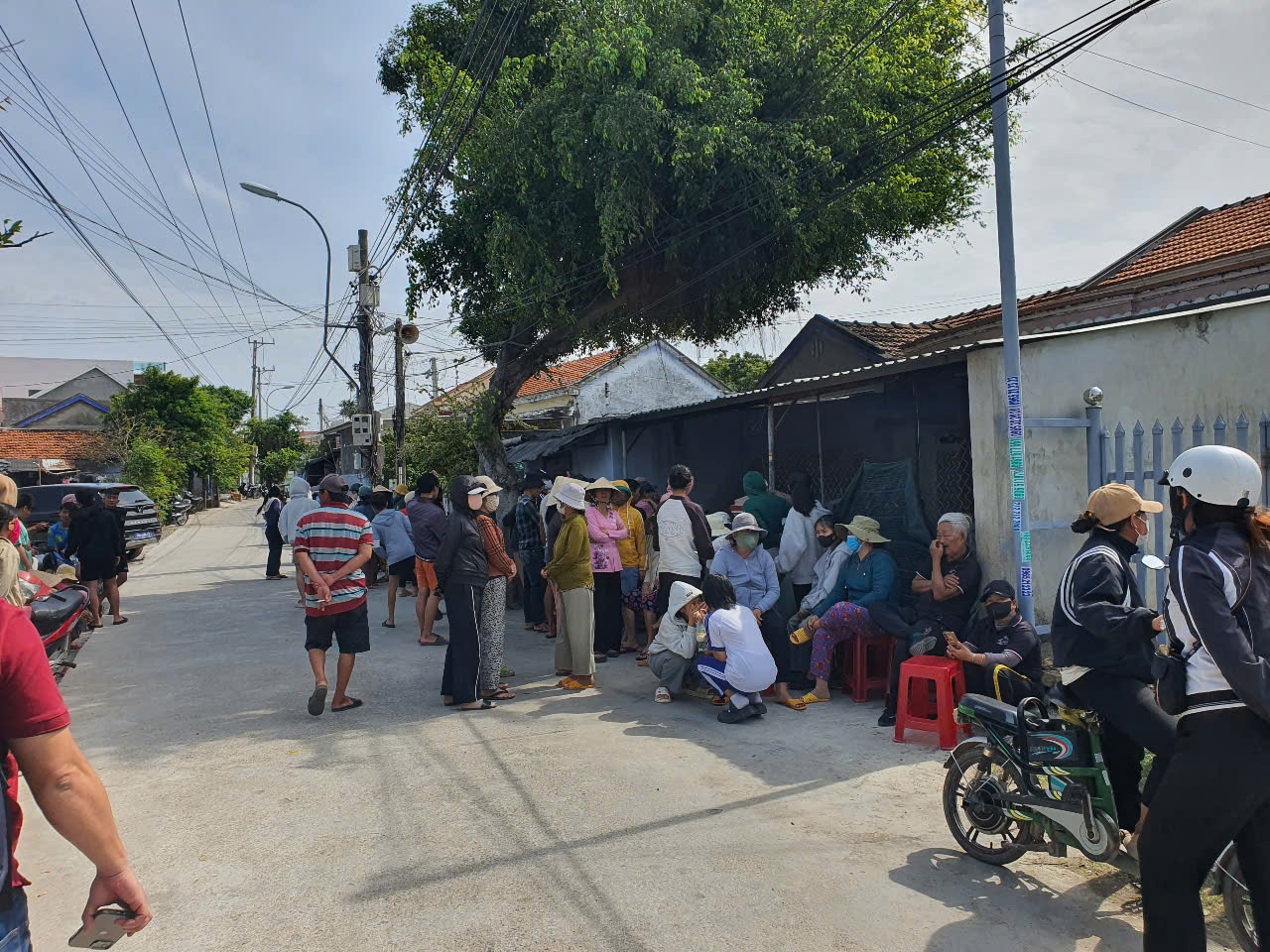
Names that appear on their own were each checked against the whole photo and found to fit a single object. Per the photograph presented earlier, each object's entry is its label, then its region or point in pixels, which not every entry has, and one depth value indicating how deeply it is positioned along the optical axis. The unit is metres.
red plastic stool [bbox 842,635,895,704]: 6.87
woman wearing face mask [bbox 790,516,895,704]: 6.76
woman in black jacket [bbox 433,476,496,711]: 7.03
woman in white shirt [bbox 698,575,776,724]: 6.44
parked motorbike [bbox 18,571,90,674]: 7.16
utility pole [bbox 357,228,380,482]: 18.36
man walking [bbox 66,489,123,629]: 10.73
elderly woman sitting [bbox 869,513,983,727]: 6.21
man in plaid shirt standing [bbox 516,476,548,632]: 10.66
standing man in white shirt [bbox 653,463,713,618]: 8.09
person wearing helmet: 2.52
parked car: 18.33
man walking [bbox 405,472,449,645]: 9.23
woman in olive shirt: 7.70
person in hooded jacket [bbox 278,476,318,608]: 12.96
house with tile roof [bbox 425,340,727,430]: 27.93
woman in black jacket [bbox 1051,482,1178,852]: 3.45
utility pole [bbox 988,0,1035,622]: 6.34
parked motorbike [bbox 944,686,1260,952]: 3.60
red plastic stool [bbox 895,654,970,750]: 5.73
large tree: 11.09
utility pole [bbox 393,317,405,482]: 19.59
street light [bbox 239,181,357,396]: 17.52
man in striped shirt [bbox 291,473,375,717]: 6.68
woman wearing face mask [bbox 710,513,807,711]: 7.14
